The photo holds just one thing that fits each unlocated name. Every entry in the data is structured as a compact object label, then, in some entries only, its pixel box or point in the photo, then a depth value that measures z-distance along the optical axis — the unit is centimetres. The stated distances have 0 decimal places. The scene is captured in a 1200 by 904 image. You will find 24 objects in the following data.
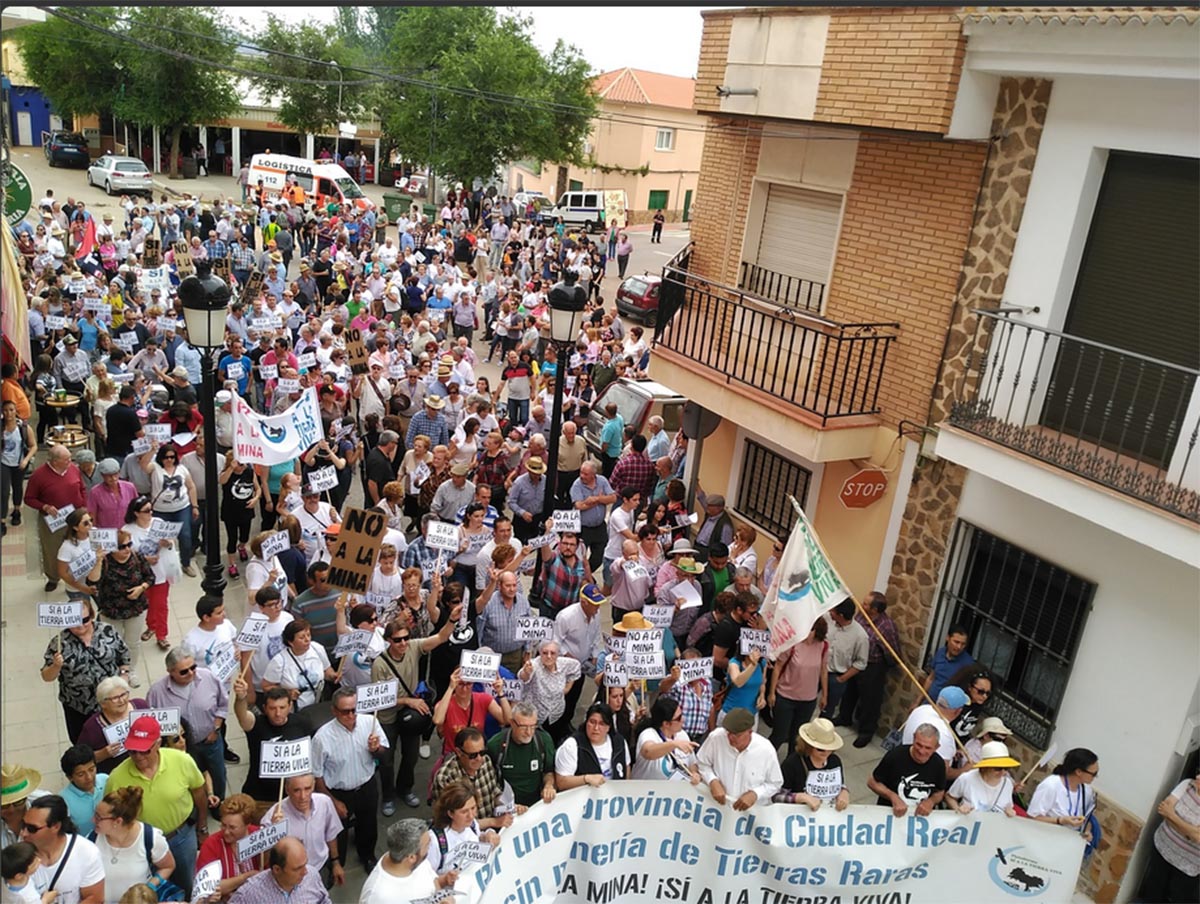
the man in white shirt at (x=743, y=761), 691
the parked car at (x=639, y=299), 2692
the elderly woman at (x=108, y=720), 641
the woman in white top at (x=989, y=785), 712
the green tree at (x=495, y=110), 4362
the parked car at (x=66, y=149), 5266
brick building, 796
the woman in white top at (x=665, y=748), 696
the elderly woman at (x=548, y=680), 767
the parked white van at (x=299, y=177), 3838
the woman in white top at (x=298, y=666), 733
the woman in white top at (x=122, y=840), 569
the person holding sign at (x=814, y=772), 676
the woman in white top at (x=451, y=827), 589
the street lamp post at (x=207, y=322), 923
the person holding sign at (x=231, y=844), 577
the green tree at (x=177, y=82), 5019
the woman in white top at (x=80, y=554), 840
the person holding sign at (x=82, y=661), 727
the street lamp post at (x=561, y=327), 1041
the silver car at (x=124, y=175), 4244
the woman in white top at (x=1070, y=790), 727
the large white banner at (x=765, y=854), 636
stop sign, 1025
